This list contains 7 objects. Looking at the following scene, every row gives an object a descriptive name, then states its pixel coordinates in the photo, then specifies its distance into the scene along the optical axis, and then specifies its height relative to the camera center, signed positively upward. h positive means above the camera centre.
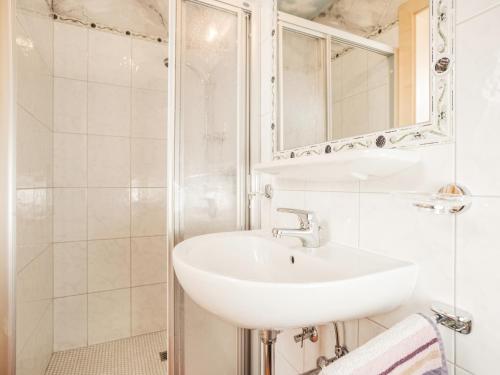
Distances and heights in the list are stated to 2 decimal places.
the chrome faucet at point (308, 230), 0.84 -0.13
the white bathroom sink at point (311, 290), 0.51 -0.21
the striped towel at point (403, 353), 0.42 -0.27
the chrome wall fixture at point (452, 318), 0.52 -0.26
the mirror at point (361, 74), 0.59 +0.32
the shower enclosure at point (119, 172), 1.10 +0.07
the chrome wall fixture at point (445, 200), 0.50 -0.03
